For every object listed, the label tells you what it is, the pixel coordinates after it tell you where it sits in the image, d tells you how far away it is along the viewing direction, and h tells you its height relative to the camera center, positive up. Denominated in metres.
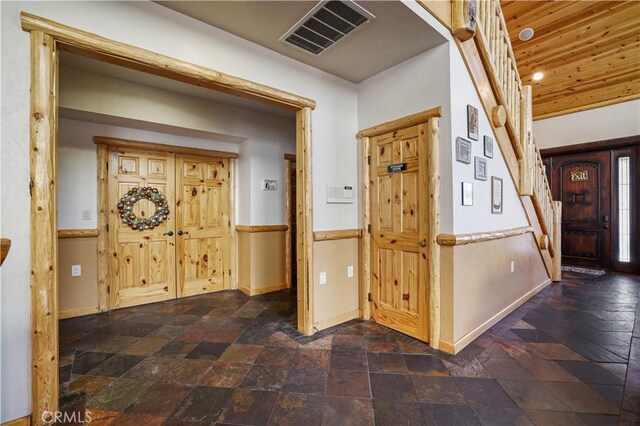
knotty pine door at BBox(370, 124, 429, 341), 2.55 -0.19
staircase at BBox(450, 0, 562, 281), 2.46 +1.29
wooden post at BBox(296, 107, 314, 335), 2.69 -0.03
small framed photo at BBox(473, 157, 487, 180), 2.61 +0.41
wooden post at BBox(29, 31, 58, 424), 1.52 -0.10
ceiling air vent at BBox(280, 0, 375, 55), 1.95 +1.46
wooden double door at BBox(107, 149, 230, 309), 3.52 -0.28
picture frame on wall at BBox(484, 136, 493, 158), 2.75 +0.65
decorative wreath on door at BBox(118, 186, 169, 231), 3.54 +0.08
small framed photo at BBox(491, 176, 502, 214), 2.87 +0.16
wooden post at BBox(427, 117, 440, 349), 2.39 -0.16
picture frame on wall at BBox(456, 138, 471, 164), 2.38 +0.53
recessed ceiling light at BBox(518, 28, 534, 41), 3.86 +2.52
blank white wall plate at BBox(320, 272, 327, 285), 2.82 -0.69
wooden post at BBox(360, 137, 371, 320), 3.02 -0.26
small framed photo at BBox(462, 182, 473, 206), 2.42 +0.15
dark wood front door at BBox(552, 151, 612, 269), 5.18 +0.07
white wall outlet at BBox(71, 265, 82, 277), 3.21 -0.67
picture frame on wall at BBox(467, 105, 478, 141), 2.53 +0.82
